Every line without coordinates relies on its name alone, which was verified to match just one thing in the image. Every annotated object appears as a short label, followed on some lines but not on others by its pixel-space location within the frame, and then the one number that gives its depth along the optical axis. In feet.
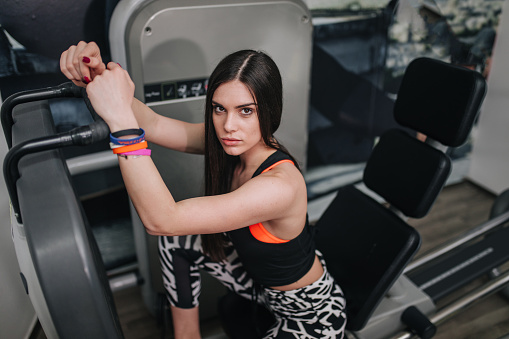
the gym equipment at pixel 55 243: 2.10
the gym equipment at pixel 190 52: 4.82
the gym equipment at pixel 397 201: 4.44
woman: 2.99
